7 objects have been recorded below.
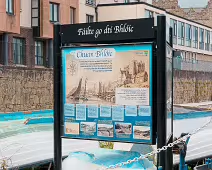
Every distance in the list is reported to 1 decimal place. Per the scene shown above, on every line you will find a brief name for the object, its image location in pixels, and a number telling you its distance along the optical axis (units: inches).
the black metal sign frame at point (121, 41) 210.4
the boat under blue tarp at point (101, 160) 222.5
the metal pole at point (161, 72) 209.9
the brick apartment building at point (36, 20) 1112.8
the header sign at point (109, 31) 213.8
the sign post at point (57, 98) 231.1
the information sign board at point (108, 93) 213.2
